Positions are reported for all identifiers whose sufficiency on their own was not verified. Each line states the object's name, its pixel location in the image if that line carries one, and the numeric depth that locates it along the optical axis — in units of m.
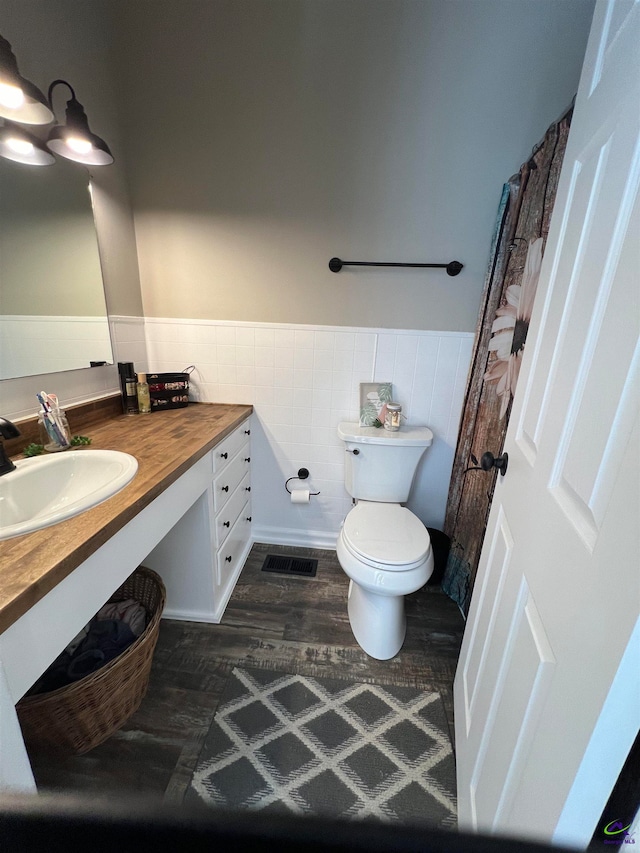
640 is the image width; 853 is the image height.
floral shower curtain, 1.13
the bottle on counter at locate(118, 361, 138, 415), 1.53
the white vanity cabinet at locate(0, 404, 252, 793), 0.54
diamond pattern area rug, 0.91
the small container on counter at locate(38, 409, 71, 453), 1.07
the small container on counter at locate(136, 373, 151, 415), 1.55
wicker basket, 0.85
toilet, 1.18
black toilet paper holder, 1.85
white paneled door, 0.40
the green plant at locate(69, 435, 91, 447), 1.13
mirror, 1.06
